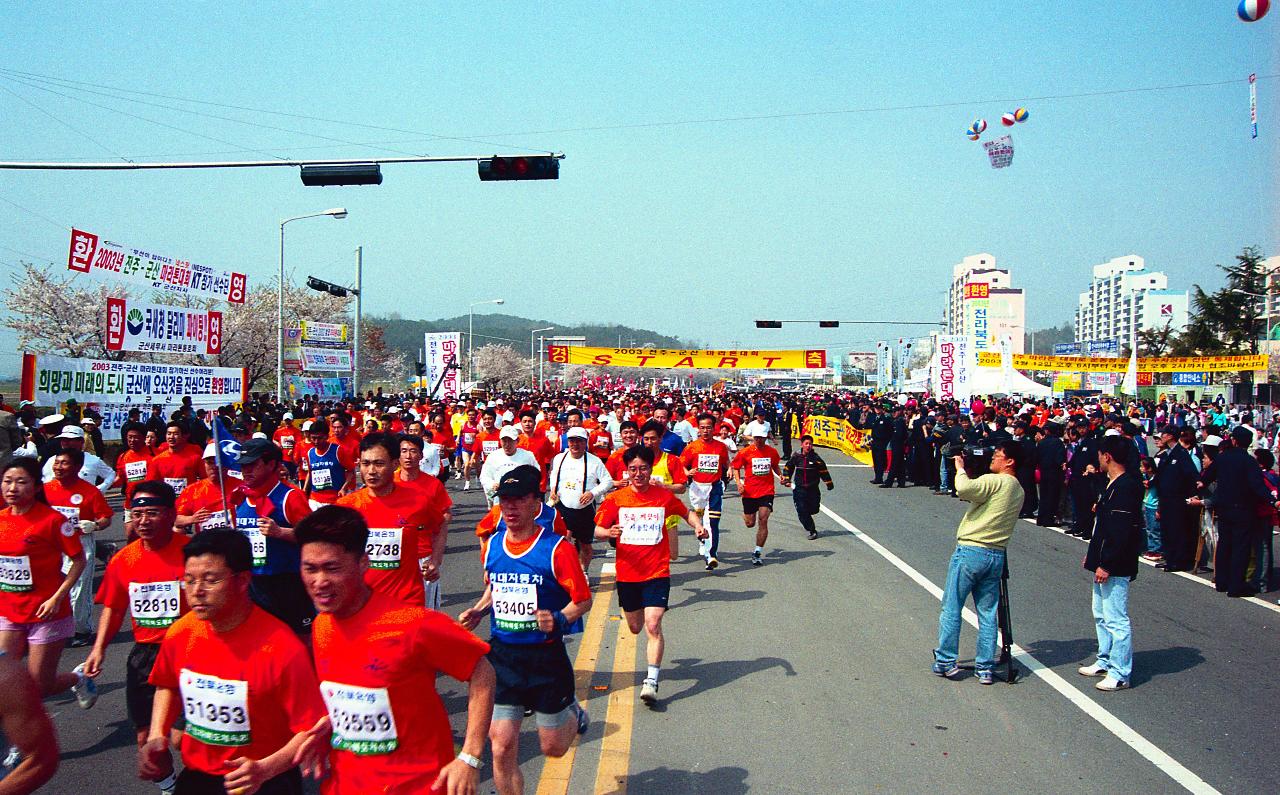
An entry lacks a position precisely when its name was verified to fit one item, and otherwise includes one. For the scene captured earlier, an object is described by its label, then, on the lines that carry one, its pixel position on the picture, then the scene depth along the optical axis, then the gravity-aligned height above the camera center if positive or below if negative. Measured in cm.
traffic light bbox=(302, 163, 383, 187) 1204 +266
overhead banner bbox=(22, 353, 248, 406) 1852 -1
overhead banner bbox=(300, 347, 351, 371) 3525 +93
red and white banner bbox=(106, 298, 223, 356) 2178 +134
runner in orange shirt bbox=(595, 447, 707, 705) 670 -116
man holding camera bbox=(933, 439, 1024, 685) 687 -122
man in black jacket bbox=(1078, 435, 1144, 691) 677 -126
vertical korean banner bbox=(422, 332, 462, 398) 3822 +118
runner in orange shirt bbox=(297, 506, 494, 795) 312 -99
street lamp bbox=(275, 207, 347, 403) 3091 +147
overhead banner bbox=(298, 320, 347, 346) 3615 +197
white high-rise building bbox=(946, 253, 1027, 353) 16825 +1663
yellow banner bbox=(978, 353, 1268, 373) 4556 +132
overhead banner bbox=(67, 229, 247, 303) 2228 +299
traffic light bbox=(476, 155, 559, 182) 1198 +273
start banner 6544 +196
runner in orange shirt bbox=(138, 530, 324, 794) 315 -100
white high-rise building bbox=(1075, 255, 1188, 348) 16038 +1566
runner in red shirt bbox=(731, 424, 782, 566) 1159 -115
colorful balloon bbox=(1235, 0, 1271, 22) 1440 +578
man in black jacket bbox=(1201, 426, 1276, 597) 1001 -123
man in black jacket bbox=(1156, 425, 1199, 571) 1154 -143
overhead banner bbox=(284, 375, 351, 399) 3528 -14
